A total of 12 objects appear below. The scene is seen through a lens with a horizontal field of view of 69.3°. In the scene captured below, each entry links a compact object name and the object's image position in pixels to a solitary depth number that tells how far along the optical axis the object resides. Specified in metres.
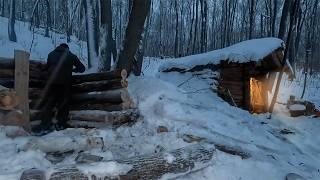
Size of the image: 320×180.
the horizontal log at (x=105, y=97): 4.99
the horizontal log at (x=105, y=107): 4.98
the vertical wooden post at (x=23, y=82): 4.35
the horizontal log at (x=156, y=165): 2.91
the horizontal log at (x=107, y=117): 4.87
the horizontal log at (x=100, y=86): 5.03
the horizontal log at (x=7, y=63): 4.44
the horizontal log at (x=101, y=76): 5.01
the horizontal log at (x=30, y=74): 4.42
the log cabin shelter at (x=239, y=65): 8.26
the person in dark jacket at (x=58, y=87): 4.84
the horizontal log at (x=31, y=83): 4.42
